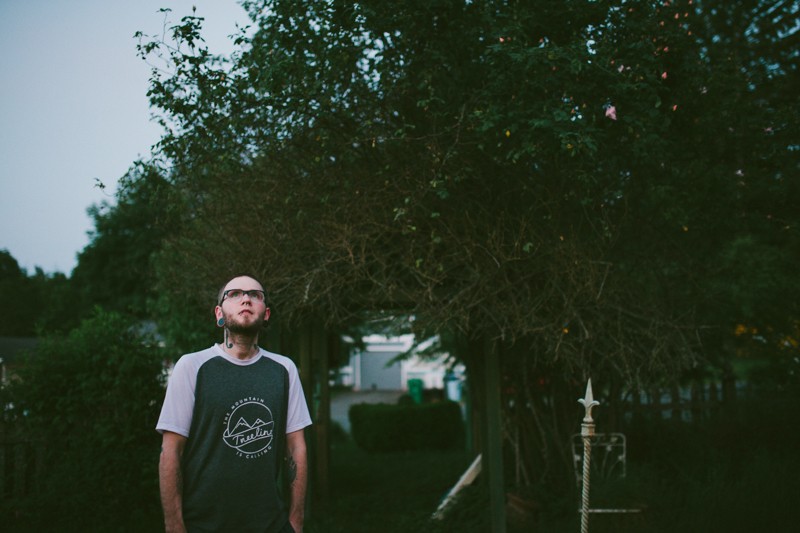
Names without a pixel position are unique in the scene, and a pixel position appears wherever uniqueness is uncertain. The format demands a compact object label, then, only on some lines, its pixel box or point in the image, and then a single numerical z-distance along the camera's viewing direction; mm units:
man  2818
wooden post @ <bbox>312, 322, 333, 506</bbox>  8589
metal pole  3443
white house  46250
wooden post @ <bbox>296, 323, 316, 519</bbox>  7300
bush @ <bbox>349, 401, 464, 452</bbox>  14289
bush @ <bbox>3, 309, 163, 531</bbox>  6469
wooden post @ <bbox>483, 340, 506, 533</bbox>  6223
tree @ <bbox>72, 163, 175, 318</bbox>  21297
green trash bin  27812
